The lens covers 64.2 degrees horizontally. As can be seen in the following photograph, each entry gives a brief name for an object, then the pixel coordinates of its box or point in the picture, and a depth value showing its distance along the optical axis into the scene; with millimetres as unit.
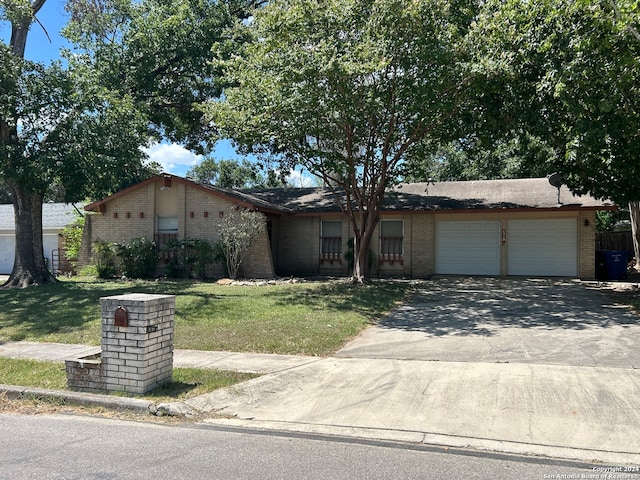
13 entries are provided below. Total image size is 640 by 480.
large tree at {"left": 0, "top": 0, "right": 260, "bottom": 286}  14664
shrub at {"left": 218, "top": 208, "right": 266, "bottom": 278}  17969
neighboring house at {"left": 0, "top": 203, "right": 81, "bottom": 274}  25625
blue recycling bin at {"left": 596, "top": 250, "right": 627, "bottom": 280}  19078
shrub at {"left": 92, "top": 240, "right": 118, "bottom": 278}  19969
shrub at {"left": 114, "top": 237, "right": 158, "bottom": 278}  19688
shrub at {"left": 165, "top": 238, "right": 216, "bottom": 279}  19109
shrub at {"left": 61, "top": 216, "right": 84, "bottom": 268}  23406
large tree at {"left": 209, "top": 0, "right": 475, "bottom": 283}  12008
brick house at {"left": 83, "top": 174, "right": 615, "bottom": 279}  19094
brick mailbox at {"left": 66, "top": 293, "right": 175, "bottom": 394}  6270
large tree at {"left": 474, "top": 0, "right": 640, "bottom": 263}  9547
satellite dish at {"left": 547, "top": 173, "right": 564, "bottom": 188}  18058
